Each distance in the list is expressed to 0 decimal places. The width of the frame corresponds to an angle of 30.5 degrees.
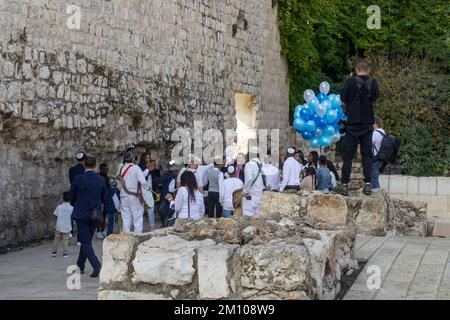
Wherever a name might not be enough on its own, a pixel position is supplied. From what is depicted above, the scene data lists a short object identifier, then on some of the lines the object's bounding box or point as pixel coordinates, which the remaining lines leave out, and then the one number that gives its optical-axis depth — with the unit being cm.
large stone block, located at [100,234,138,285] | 594
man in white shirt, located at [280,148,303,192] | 1352
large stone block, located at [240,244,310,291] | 554
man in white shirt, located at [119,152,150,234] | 1123
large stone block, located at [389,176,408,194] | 1828
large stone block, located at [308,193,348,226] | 973
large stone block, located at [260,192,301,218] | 999
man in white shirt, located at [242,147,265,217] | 1260
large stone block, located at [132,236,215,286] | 578
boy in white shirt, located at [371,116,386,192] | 1157
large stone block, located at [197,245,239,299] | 570
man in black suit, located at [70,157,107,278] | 903
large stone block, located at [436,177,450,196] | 1795
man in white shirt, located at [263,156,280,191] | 1421
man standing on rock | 998
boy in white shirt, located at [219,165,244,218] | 1237
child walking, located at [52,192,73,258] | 1054
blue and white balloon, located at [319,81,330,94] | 1842
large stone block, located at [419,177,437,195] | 1802
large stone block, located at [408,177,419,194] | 1814
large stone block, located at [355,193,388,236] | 1038
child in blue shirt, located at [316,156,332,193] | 1324
